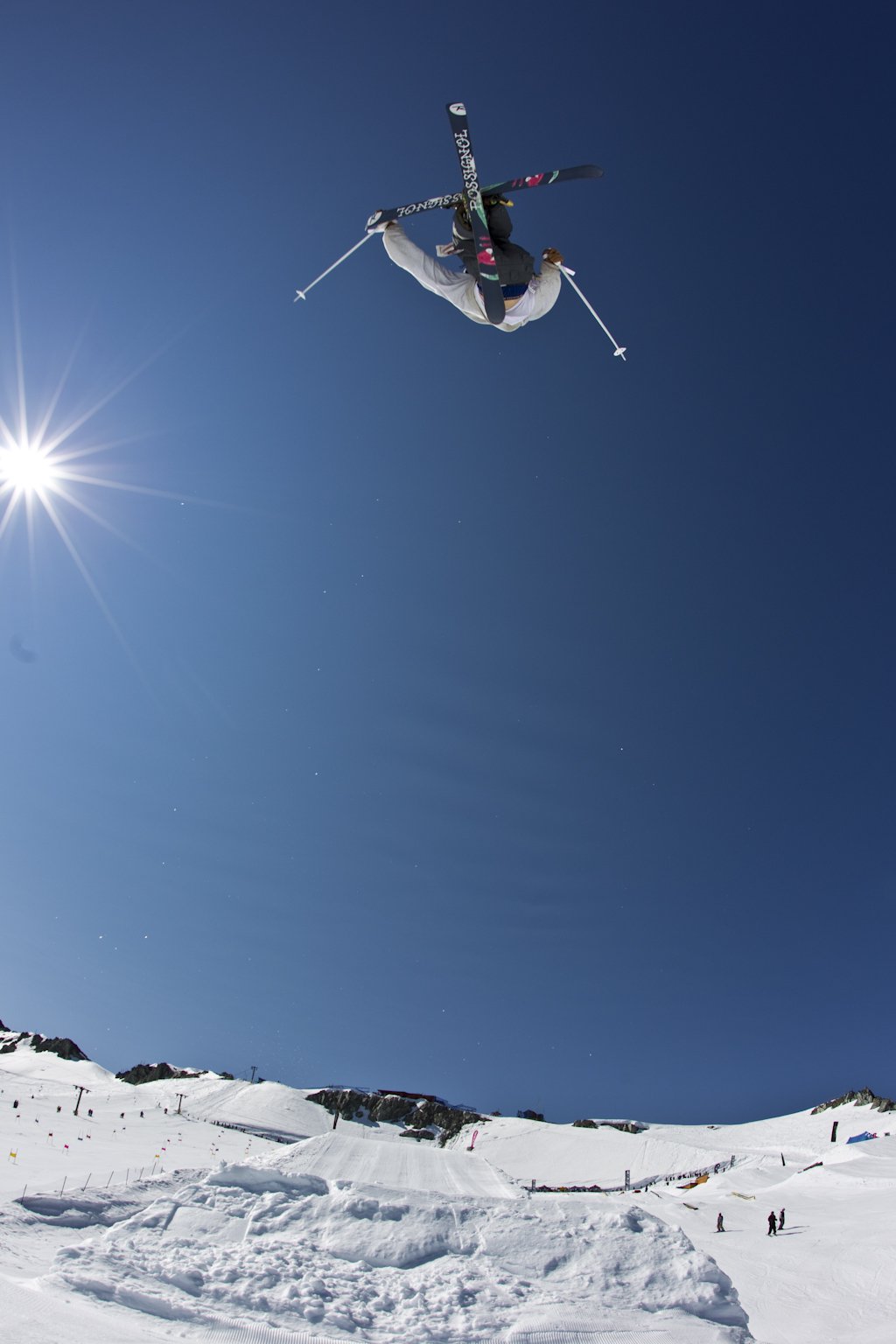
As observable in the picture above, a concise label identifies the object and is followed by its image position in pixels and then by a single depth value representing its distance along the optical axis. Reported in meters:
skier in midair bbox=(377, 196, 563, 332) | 7.92
